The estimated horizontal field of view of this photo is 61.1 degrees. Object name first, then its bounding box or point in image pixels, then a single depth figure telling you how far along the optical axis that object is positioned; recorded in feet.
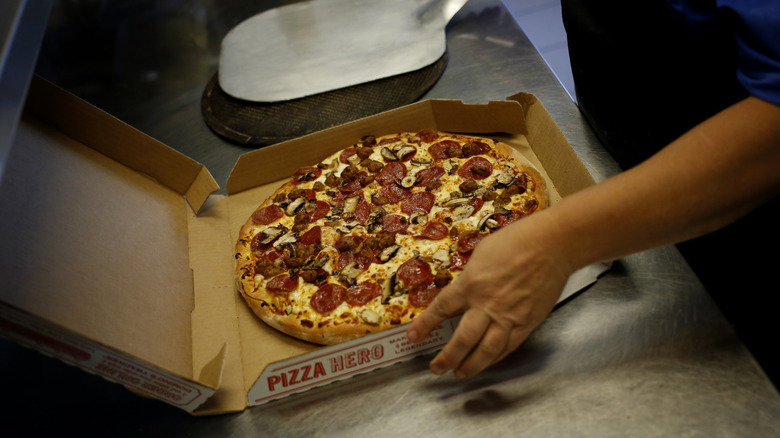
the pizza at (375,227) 2.09
